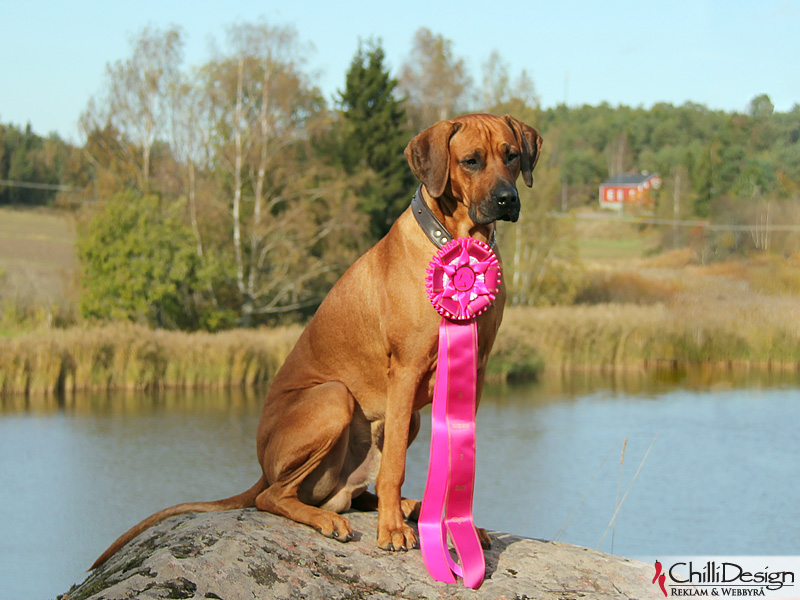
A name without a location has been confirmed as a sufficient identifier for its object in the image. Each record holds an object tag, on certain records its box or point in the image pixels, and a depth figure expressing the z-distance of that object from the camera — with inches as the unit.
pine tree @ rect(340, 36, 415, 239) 1478.8
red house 2037.4
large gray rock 144.8
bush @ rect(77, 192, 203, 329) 1013.8
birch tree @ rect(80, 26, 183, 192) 1259.8
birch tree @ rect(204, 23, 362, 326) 1192.2
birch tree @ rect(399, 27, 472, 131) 1647.4
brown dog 164.7
